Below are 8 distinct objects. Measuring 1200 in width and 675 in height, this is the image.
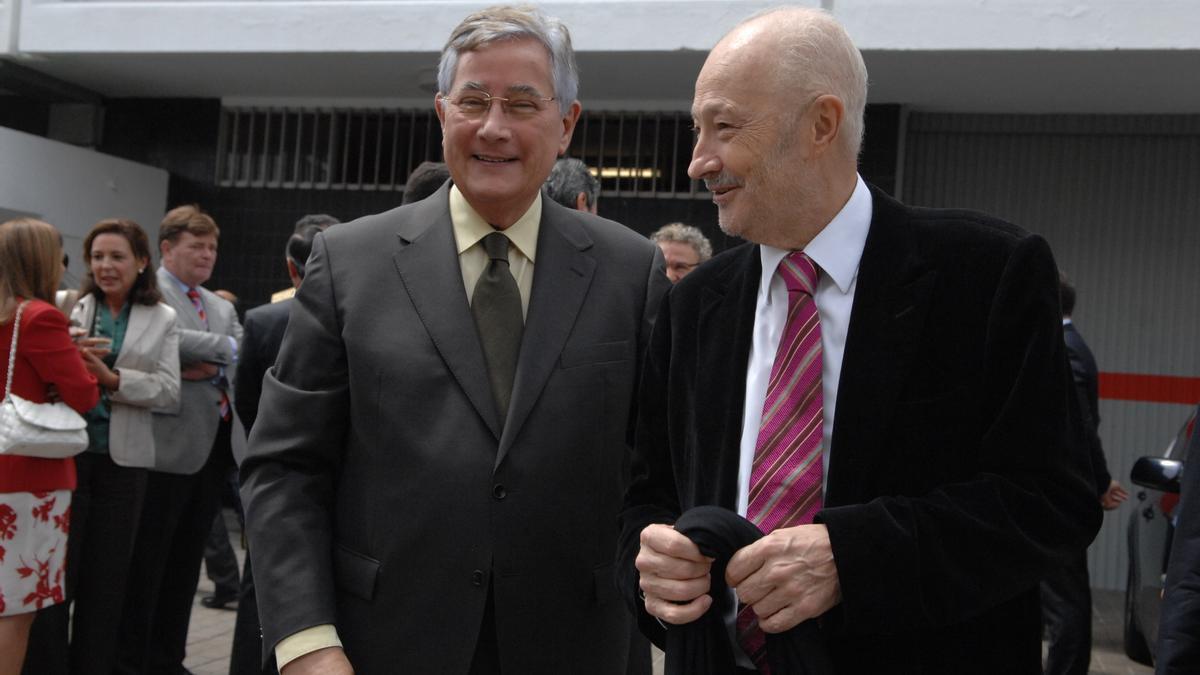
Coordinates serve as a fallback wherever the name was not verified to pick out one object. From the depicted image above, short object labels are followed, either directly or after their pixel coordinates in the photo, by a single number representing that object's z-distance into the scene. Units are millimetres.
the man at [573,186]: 3893
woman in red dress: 4848
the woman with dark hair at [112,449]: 5391
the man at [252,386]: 4641
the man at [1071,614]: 6180
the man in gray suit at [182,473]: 5633
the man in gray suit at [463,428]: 2391
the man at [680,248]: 5980
